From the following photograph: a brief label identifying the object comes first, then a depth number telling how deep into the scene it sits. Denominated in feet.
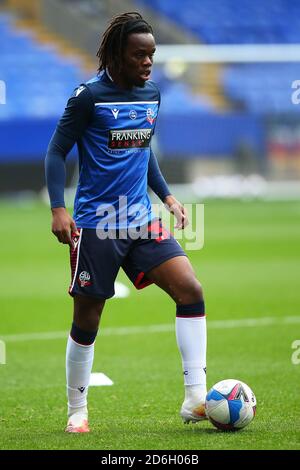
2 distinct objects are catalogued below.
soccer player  35.83
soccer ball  34.99
